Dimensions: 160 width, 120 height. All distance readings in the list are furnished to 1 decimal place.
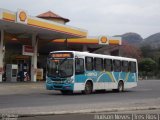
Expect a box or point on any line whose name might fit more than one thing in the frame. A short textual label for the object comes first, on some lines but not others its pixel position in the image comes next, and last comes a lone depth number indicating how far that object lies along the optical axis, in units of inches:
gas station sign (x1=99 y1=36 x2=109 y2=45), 2341.3
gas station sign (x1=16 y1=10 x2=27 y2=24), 1455.5
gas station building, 1504.7
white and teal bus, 1037.2
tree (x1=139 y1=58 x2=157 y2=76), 3839.8
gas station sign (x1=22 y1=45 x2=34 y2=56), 1676.9
